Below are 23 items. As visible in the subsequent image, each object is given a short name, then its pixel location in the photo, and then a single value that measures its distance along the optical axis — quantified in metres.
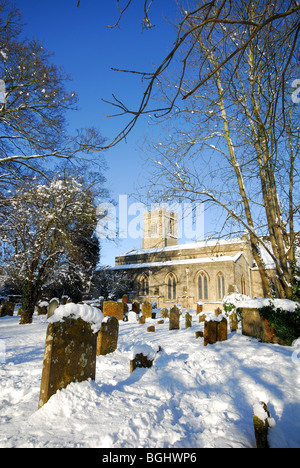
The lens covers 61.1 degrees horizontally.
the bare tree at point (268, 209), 6.75
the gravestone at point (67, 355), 3.04
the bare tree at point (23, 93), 6.59
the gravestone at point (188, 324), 10.30
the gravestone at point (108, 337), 6.07
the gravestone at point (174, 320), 10.32
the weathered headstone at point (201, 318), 12.07
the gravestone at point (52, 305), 11.12
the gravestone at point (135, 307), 16.70
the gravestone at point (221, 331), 7.01
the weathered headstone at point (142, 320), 12.19
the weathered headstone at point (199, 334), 7.70
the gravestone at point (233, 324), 8.53
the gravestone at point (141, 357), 4.55
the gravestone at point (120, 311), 13.65
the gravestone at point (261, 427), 2.24
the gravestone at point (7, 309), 15.41
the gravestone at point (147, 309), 14.72
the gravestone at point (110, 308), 12.87
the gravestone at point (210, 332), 6.71
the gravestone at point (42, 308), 15.91
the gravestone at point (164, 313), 15.37
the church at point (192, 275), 25.19
